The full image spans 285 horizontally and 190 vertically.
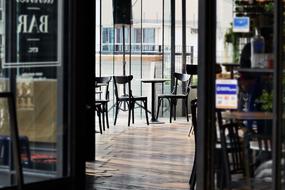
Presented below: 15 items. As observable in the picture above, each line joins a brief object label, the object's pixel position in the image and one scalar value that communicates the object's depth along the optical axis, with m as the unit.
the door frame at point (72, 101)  6.43
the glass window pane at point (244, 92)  5.36
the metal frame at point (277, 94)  5.23
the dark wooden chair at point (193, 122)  6.83
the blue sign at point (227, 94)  5.49
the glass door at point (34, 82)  6.15
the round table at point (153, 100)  14.53
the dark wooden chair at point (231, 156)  5.57
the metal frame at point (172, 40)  15.81
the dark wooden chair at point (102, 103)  12.69
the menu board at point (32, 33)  6.17
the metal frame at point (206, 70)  5.51
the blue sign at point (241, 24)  5.43
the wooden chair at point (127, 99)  13.82
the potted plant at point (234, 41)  5.44
